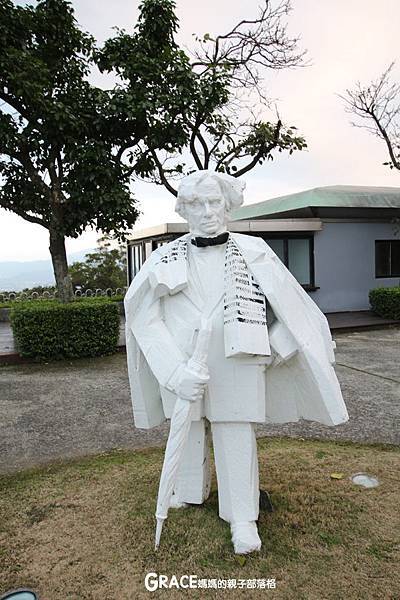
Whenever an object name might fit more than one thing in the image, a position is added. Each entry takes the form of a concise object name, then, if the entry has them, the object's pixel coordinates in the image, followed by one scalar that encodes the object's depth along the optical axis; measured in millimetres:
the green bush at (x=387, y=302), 11398
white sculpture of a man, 2381
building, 12086
